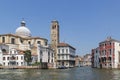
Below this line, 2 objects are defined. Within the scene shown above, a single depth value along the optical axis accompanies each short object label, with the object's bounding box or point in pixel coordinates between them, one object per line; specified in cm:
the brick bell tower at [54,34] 4730
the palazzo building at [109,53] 2917
